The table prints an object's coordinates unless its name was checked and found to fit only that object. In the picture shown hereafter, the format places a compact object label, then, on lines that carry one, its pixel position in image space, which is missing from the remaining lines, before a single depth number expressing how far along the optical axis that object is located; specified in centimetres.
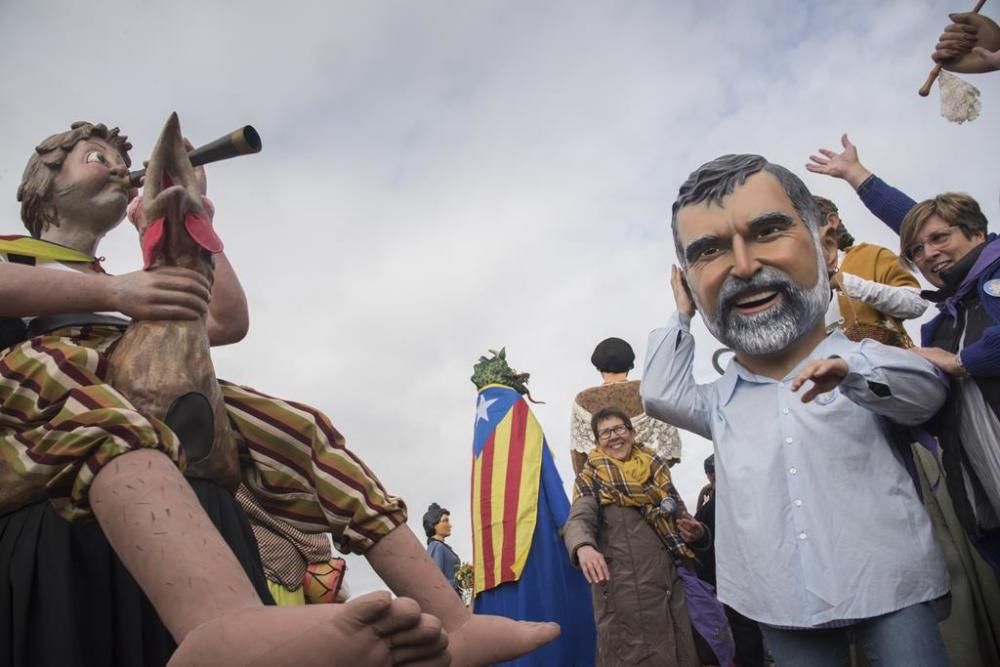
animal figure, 147
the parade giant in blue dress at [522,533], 375
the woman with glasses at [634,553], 324
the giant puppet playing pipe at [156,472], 109
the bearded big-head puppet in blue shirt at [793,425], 171
